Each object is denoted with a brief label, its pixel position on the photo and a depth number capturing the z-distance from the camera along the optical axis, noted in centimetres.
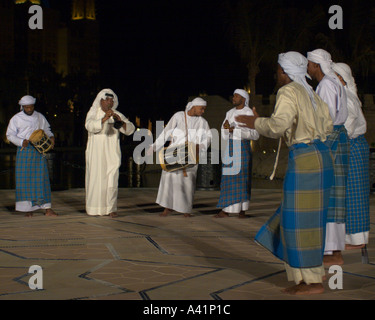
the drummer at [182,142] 920
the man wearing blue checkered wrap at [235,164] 890
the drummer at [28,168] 908
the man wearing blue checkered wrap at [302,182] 443
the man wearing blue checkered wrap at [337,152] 545
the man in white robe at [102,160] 909
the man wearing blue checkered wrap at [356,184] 594
